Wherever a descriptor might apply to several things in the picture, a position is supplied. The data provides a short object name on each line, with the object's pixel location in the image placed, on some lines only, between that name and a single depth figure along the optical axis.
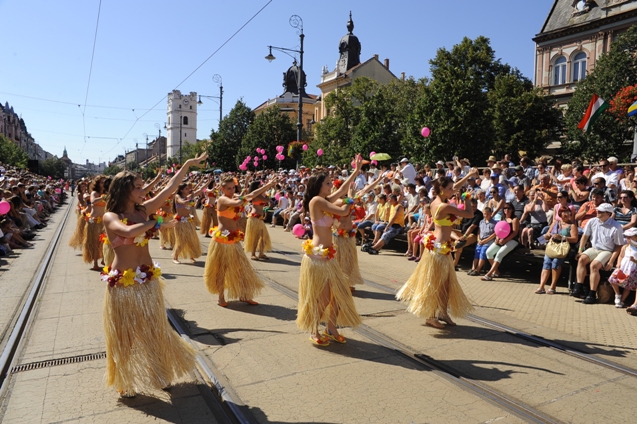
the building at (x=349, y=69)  61.73
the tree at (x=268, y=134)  49.09
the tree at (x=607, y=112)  25.27
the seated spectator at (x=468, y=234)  11.05
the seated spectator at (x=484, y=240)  10.41
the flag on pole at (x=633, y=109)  14.12
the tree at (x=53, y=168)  109.76
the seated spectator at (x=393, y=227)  13.15
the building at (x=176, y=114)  104.50
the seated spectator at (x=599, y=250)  7.94
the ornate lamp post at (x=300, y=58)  21.80
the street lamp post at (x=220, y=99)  39.69
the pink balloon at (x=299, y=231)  10.92
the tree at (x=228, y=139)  54.97
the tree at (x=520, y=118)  31.91
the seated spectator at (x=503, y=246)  9.96
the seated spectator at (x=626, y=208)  8.89
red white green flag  15.52
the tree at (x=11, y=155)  53.12
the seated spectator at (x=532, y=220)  10.22
